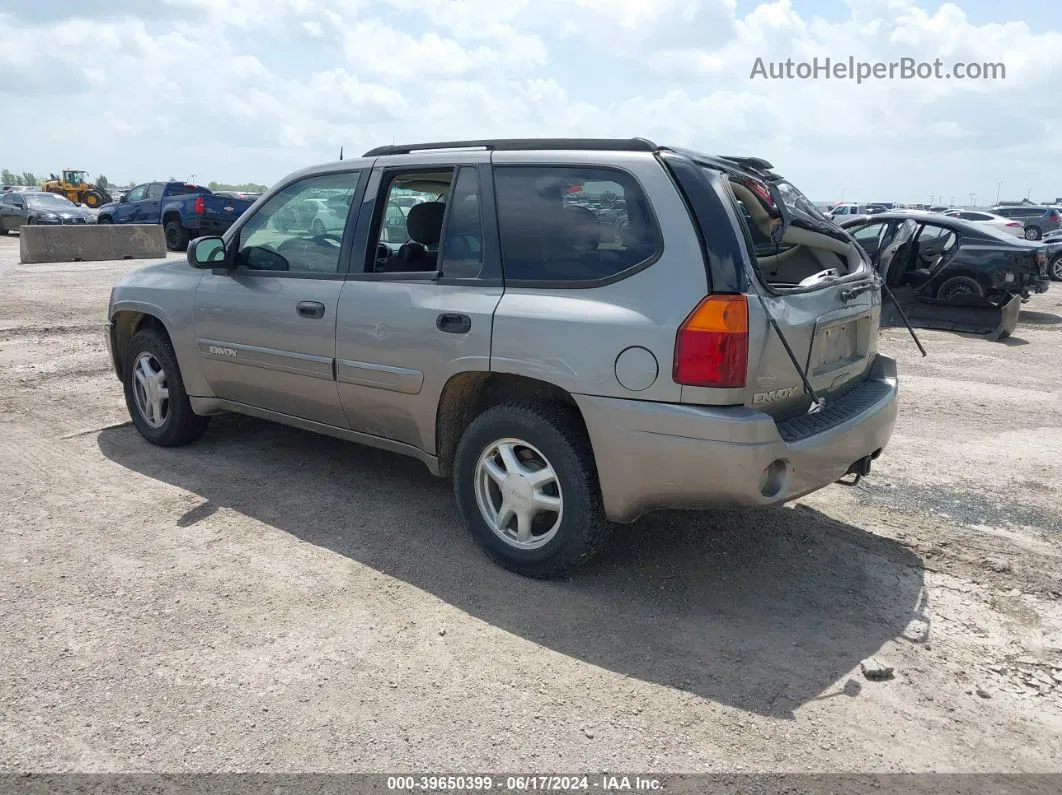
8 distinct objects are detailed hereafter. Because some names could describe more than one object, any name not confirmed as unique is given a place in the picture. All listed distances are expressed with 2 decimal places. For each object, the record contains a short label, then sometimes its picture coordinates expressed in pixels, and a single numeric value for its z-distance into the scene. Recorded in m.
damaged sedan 11.23
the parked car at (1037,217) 34.39
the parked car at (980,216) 19.60
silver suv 3.38
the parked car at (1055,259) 19.83
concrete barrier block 17.45
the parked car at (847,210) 38.07
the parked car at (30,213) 27.17
